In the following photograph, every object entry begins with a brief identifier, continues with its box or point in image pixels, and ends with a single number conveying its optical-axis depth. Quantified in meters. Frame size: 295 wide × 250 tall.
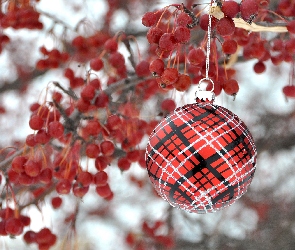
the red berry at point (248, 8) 0.84
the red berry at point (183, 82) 0.88
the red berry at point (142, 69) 0.98
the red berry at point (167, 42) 0.86
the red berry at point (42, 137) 0.95
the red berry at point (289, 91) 1.00
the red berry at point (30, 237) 1.02
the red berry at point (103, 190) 1.00
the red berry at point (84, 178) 0.97
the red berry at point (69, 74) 1.08
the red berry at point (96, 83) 0.99
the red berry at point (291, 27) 0.91
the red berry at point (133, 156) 1.02
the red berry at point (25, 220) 1.00
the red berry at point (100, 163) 0.98
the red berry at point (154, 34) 0.88
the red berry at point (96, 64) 1.01
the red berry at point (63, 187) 0.97
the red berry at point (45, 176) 0.97
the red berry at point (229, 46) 0.90
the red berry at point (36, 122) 0.95
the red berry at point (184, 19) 0.86
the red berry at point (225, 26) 0.85
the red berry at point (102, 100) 0.97
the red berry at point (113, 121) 0.98
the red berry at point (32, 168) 0.95
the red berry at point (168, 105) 1.03
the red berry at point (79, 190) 0.98
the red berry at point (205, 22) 0.87
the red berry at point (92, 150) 0.97
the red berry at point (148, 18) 0.88
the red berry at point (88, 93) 0.96
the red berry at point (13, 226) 0.97
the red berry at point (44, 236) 1.02
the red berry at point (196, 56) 0.88
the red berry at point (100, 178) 0.98
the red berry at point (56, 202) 1.07
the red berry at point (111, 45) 0.99
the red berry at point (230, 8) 0.85
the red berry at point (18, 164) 0.95
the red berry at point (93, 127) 0.96
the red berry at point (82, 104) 0.96
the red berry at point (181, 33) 0.86
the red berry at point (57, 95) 1.06
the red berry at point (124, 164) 1.02
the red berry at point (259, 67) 1.03
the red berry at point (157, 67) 0.88
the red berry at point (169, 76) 0.88
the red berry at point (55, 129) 0.95
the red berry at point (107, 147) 0.97
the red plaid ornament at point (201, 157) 0.84
